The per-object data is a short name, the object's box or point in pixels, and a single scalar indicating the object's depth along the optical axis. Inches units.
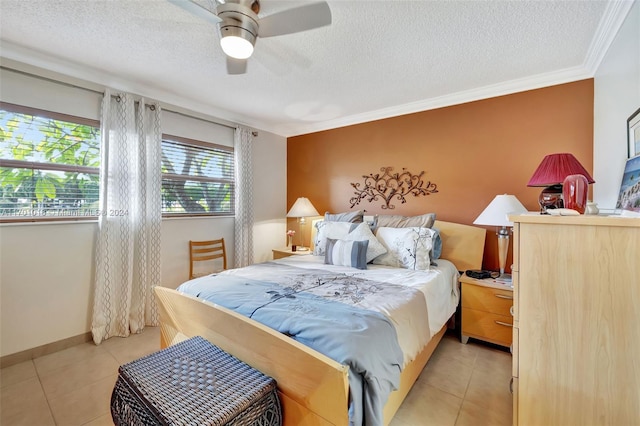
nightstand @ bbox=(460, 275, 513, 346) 90.9
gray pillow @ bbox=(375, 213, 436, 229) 112.8
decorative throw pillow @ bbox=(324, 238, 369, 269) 99.7
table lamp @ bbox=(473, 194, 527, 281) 91.7
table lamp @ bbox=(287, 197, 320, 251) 148.3
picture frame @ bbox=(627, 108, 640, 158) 56.7
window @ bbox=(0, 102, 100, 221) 84.7
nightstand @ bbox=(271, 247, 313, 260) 141.6
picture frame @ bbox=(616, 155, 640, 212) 53.1
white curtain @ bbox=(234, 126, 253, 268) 143.3
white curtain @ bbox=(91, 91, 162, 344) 100.2
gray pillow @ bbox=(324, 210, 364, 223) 128.9
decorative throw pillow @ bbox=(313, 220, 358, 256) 115.6
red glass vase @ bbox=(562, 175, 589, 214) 52.9
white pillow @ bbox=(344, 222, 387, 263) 104.1
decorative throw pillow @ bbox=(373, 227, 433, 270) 97.1
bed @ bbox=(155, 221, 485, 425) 41.4
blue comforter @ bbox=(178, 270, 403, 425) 44.3
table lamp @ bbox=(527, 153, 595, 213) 67.5
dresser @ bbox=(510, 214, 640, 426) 41.5
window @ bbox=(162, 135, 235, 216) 122.7
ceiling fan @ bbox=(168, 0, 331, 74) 55.4
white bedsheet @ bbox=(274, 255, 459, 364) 61.3
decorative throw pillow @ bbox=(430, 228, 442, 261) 103.9
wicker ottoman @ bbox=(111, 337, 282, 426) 41.3
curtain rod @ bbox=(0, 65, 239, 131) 84.3
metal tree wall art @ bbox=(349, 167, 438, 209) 127.2
